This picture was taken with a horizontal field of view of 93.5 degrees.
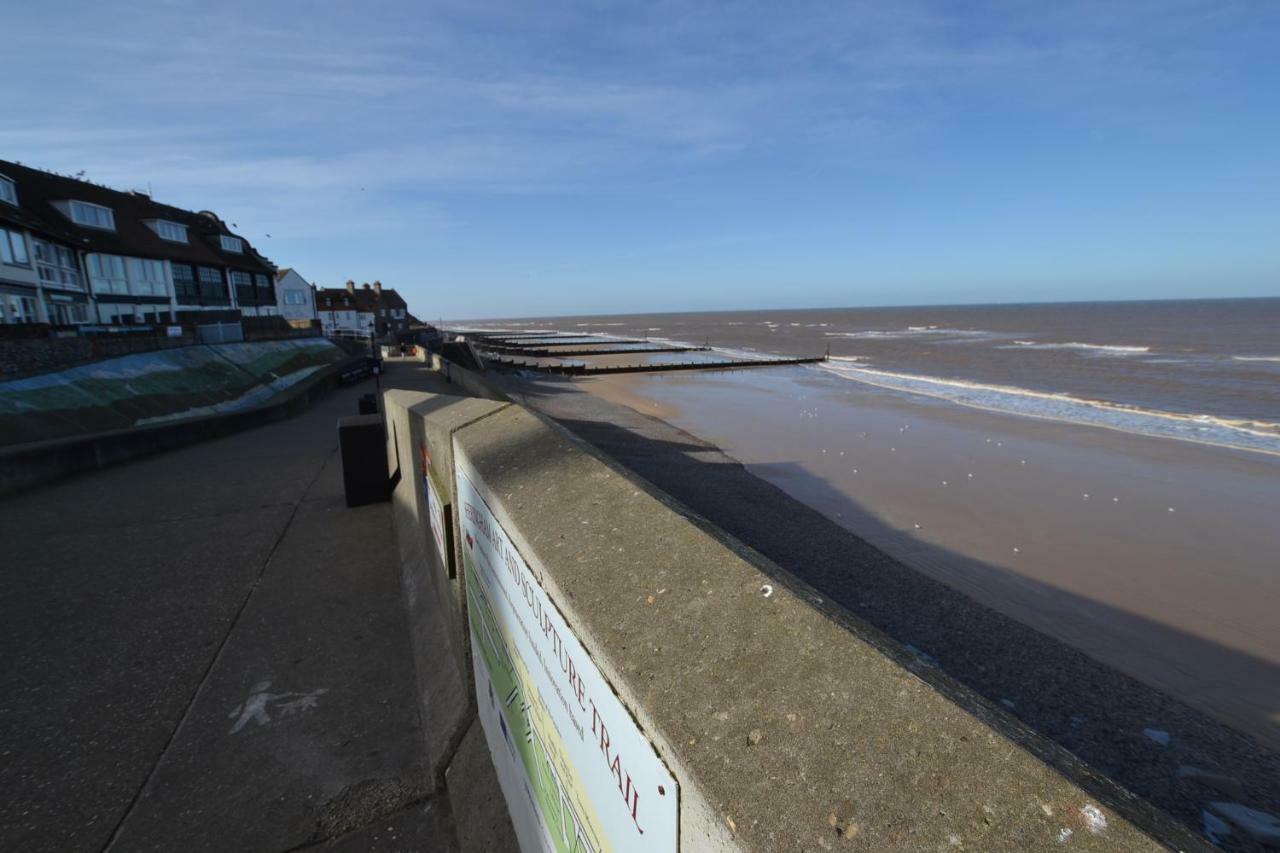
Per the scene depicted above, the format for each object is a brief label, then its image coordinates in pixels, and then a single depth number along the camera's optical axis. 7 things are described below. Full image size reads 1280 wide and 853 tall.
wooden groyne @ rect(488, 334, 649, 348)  86.81
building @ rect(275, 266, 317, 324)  59.97
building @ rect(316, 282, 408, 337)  79.62
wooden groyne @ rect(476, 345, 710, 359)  69.19
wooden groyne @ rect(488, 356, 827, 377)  47.88
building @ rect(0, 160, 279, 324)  25.91
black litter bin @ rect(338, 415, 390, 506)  7.92
